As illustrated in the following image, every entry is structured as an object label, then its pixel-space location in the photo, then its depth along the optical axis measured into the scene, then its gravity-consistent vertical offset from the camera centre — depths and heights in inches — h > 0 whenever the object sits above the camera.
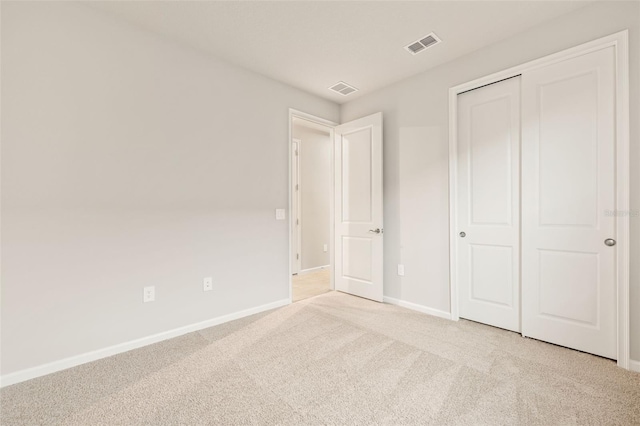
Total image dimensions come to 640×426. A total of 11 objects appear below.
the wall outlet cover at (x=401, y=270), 126.0 -26.5
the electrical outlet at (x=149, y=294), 89.7 -26.0
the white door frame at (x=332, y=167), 129.0 +22.6
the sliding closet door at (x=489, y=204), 96.3 +2.0
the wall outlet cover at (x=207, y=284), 103.0 -26.1
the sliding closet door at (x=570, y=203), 78.5 +1.8
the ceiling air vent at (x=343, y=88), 129.5 +58.2
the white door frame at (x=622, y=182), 74.5 +7.0
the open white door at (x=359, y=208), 131.3 +1.7
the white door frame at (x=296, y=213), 196.2 -0.9
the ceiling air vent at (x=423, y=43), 95.7 +58.4
